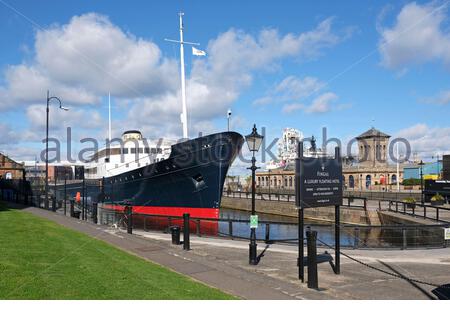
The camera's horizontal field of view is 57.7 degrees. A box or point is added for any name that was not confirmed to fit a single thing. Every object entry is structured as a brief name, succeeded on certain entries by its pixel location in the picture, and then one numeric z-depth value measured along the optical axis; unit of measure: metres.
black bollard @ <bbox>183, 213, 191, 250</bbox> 13.65
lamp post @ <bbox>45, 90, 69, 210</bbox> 29.38
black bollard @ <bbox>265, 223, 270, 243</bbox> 15.69
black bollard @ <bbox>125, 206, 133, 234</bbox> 18.06
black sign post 9.66
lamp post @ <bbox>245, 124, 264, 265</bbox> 12.17
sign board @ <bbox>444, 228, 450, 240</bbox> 13.13
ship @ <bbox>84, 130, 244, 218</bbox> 28.41
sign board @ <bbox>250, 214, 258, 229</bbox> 12.17
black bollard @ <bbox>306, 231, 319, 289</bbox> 8.67
